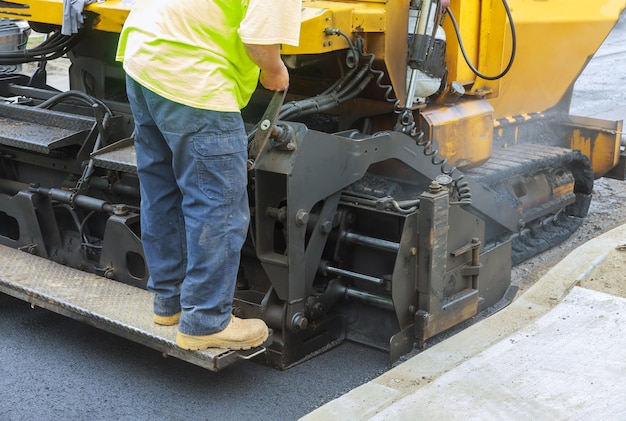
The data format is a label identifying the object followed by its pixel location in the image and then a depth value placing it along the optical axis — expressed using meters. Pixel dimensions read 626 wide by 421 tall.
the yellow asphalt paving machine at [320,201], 4.20
